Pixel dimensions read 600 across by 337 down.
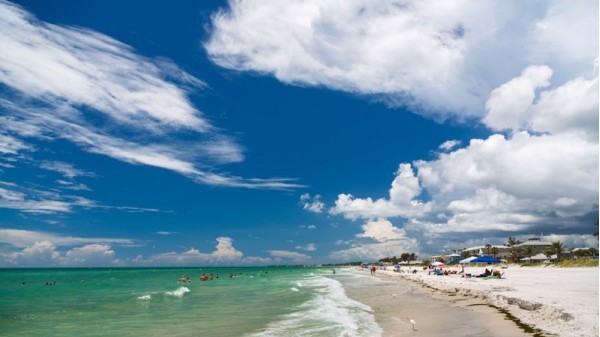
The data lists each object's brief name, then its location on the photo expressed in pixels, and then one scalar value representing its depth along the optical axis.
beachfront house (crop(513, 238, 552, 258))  120.31
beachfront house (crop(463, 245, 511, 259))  127.19
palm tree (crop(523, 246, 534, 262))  109.01
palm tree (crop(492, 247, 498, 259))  127.19
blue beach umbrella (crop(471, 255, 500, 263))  61.22
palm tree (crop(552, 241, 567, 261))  92.69
